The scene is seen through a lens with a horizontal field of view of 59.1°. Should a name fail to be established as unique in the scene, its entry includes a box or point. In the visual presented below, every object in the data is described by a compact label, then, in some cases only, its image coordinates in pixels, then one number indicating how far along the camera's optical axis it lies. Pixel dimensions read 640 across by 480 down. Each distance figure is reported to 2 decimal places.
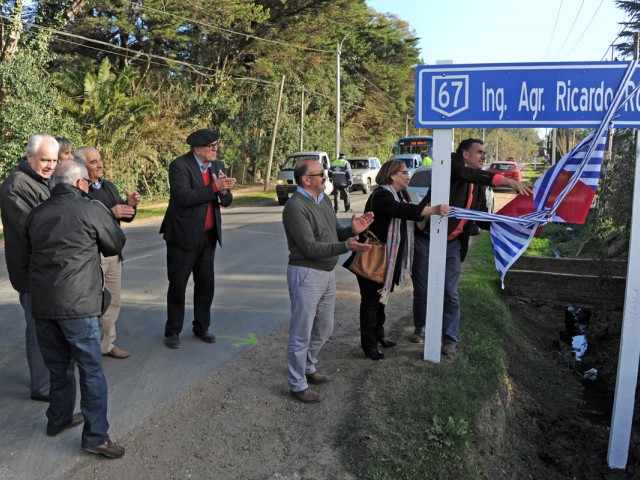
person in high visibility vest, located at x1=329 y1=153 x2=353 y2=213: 18.69
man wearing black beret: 5.39
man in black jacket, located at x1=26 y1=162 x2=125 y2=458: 3.47
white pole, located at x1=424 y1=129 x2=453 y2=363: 4.60
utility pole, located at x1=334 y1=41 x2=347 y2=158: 32.56
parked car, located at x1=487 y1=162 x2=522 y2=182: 30.71
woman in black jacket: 4.98
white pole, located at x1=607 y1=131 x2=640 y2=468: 4.00
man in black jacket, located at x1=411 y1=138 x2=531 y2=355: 4.99
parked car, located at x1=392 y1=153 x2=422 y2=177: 29.03
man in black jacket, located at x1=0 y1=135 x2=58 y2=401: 4.21
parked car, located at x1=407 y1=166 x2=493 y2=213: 14.29
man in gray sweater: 4.21
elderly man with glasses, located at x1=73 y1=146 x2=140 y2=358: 5.07
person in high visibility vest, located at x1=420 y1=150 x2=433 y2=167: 37.09
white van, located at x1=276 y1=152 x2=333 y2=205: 22.34
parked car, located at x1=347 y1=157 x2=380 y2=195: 30.02
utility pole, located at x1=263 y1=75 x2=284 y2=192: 29.14
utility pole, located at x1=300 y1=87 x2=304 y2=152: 32.58
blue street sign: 4.13
